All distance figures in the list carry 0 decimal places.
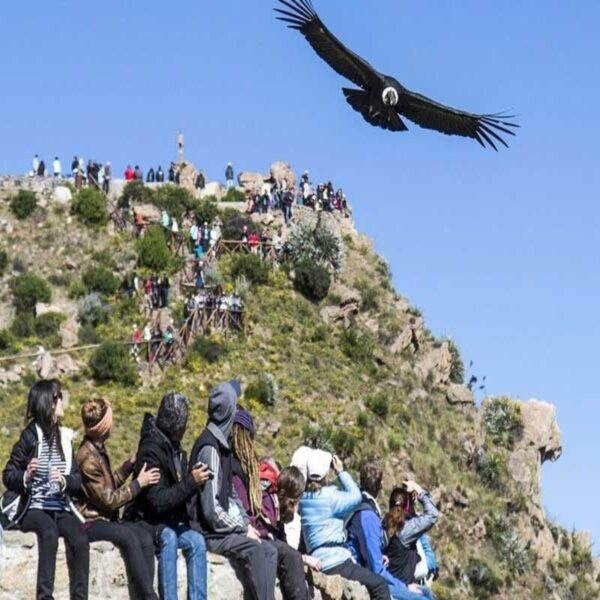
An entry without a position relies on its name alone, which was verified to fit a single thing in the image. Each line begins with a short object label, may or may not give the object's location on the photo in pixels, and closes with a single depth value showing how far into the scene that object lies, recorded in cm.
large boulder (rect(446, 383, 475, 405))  6350
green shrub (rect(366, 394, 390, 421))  5850
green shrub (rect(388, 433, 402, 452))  5659
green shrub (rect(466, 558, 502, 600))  5256
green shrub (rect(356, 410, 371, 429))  5697
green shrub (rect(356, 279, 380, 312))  6419
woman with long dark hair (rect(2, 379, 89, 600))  1251
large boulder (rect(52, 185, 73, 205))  6606
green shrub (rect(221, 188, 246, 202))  6700
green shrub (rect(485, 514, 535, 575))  5506
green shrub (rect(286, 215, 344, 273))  6338
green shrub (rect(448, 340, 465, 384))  6606
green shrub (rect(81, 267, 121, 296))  6100
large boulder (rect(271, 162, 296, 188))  6944
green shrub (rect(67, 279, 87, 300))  6100
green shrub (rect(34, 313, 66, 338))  5828
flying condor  2256
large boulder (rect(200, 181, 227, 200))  6756
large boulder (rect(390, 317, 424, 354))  6338
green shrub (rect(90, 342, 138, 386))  5528
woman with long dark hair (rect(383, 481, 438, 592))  1592
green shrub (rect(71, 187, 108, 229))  6494
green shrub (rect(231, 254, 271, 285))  6166
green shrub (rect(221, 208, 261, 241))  6362
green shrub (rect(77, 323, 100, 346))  5750
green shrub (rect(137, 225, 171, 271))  6119
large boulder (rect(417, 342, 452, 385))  6369
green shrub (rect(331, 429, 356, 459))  5450
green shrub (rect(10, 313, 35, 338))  5807
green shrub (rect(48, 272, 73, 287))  6199
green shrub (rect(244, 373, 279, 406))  5609
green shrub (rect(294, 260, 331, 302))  6235
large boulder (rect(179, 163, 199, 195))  6744
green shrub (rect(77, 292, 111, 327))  5888
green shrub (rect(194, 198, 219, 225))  6469
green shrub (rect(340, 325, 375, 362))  6156
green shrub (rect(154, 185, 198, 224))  6481
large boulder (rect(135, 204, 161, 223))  6431
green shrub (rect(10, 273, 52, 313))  6040
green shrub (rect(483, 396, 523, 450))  6312
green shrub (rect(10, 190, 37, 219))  6538
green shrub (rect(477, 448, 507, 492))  6019
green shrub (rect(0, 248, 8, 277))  6269
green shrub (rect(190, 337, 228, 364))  5672
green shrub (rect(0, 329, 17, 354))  5688
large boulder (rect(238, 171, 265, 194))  6862
